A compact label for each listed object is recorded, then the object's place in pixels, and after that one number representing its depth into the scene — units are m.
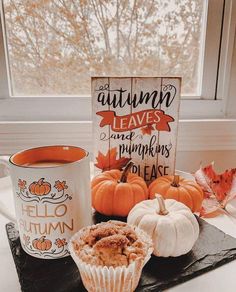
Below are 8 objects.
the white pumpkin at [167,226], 0.44
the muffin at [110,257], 0.36
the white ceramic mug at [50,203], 0.42
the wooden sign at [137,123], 0.63
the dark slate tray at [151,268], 0.39
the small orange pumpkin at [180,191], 0.57
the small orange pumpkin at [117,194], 0.56
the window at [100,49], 0.88
